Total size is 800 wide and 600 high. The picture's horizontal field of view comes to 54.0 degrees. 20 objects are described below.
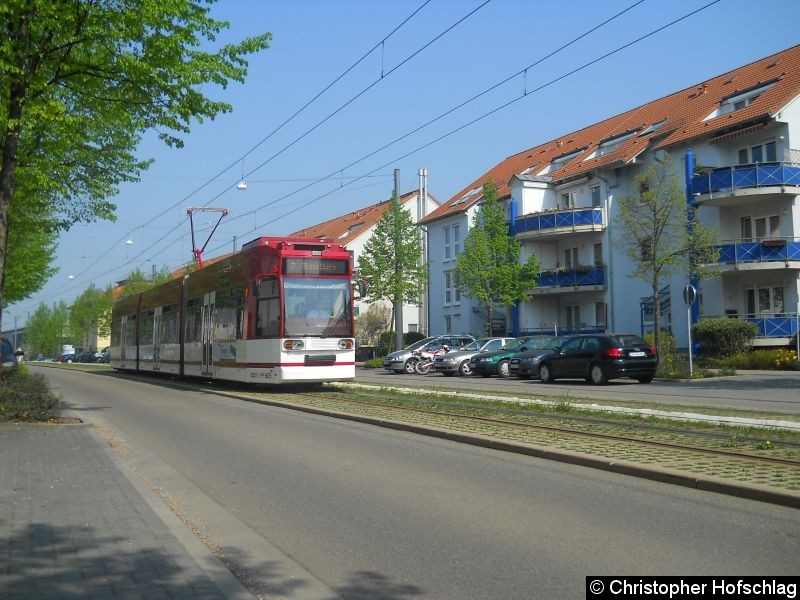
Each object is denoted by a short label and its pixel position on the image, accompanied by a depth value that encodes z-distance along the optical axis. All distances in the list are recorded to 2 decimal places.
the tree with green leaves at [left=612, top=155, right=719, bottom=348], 28.72
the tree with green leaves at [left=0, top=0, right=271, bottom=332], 12.87
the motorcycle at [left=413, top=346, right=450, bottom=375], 36.22
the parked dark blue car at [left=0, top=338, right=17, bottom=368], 26.81
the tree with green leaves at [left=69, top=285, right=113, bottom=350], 104.97
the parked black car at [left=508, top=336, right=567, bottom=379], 28.06
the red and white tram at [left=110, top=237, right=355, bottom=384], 19.14
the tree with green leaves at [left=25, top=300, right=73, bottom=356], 126.31
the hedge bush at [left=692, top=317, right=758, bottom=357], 30.20
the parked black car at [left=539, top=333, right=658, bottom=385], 23.56
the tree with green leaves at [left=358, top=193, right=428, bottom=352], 45.12
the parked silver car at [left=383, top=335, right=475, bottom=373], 36.19
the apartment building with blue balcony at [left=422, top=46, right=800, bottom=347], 31.11
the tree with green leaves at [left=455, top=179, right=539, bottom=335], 41.44
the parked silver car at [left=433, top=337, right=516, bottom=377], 32.94
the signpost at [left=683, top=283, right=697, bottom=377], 24.75
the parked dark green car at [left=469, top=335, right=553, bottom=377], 31.09
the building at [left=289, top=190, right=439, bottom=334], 66.81
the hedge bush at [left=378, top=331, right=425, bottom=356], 52.72
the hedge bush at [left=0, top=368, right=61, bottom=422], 12.54
